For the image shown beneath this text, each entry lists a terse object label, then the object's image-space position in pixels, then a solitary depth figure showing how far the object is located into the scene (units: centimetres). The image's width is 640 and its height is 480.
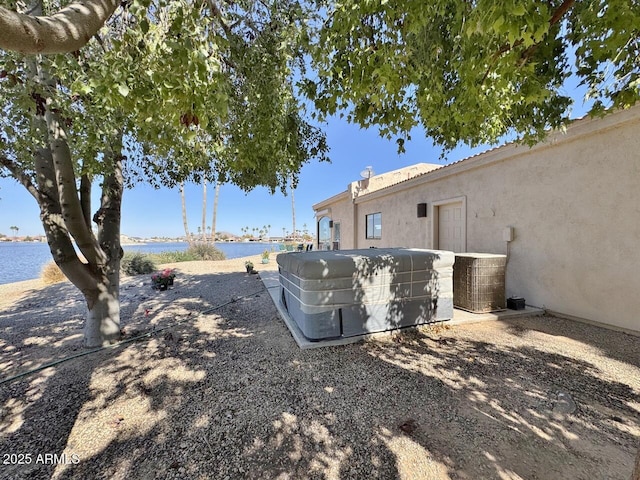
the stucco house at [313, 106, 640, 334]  405
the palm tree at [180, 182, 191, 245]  2330
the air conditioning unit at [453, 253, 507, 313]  498
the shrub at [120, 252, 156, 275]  1146
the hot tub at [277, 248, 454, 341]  379
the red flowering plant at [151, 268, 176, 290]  819
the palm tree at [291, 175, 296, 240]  3723
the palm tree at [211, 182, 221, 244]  2561
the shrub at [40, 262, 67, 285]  1026
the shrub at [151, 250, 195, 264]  1665
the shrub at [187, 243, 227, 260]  1871
